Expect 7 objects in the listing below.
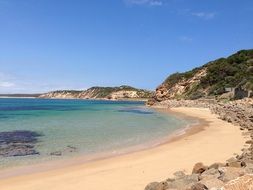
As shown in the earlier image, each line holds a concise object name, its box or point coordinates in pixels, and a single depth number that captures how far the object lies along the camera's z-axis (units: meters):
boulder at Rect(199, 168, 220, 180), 5.23
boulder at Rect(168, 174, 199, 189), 5.20
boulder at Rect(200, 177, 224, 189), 4.27
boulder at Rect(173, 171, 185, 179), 6.33
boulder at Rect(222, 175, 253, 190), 2.95
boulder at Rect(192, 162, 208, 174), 6.35
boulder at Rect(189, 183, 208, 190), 4.24
